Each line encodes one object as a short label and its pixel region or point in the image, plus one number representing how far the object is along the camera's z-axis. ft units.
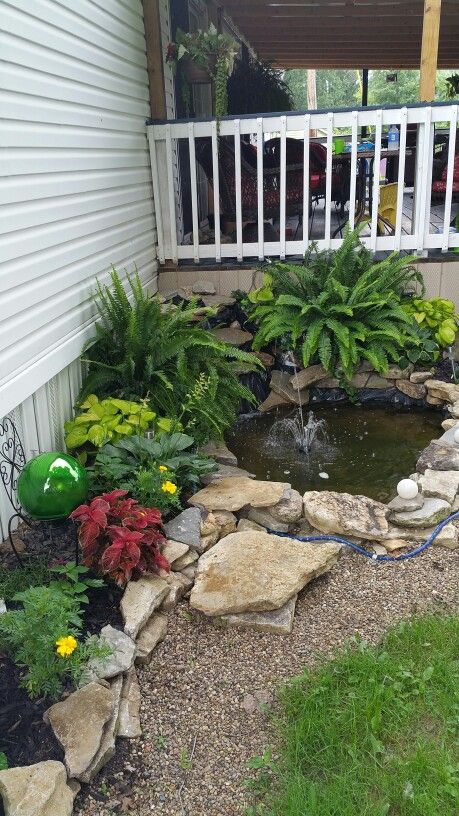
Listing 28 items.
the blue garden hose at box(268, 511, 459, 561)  10.56
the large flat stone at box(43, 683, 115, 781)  6.60
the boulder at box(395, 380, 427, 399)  17.83
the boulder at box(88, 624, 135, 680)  7.57
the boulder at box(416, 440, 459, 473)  12.97
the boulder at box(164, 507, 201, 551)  10.27
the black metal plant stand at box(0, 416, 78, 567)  10.12
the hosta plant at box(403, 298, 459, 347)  18.03
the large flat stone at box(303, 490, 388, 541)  10.82
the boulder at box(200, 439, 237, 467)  13.91
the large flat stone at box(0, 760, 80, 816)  5.98
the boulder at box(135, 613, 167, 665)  8.32
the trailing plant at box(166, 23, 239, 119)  19.95
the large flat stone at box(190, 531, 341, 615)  9.03
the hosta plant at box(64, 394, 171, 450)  11.91
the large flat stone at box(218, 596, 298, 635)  8.91
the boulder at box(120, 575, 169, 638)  8.45
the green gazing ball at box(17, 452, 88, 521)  8.87
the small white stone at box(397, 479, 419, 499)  11.32
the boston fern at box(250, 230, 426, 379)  16.94
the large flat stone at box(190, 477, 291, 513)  11.25
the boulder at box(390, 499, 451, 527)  11.07
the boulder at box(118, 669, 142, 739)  7.29
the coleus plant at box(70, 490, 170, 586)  8.87
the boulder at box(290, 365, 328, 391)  17.89
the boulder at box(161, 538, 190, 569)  9.79
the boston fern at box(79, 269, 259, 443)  13.30
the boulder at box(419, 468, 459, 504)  11.71
